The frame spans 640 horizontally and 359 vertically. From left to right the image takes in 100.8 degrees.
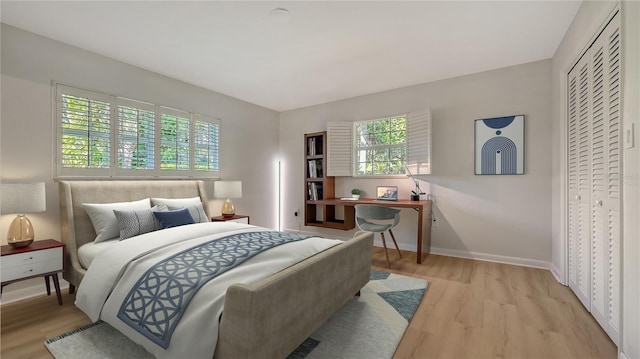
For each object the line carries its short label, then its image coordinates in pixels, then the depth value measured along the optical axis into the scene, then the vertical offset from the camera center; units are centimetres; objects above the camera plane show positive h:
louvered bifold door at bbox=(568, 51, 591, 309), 215 -3
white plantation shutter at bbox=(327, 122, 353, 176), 449 +53
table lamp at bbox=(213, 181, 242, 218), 385 -20
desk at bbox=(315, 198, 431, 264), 331 -45
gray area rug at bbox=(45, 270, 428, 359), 164 -109
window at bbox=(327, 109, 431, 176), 376 +51
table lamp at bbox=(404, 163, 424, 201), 379 -19
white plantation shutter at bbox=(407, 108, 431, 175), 366 +52
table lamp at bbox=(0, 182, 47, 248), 210 -22
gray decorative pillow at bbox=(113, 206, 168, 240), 252 -44
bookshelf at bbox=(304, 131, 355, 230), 462 -12
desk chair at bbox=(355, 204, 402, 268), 332 -46
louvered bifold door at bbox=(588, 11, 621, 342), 170 -1
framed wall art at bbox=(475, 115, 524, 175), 326 +41
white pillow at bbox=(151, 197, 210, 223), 307 -32
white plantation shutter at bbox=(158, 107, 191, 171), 352 +52
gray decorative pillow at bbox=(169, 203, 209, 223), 310 -42
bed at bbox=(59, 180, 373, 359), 118 -64
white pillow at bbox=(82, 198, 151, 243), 252 -41
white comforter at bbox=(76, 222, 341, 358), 126 -61
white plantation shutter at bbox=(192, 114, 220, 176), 391 +51
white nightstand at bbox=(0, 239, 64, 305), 207 -69
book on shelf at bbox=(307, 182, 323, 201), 476 -23
